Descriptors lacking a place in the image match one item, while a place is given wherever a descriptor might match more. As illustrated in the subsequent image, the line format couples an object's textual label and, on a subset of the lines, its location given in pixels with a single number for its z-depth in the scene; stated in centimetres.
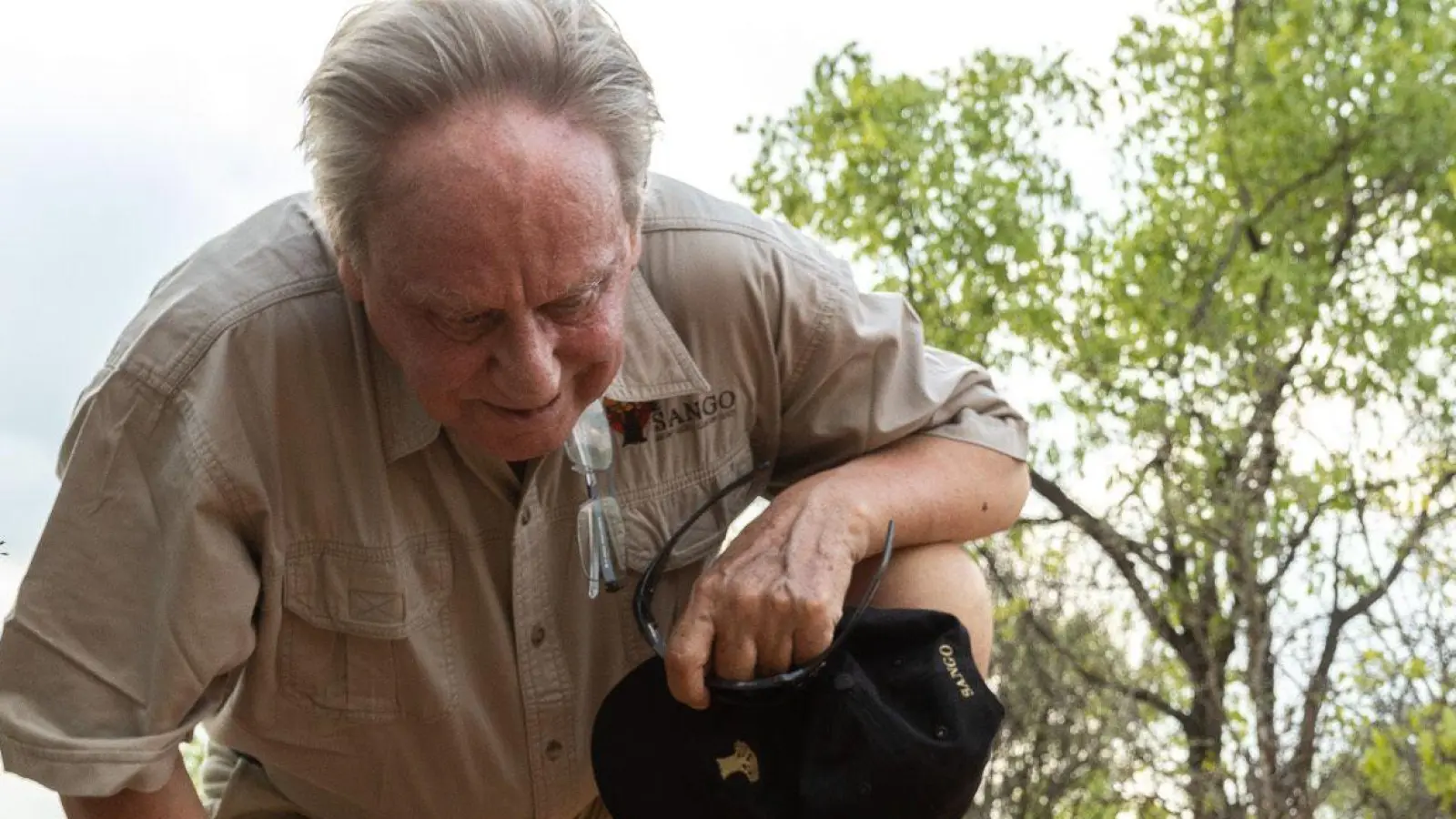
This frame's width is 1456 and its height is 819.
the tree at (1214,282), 416
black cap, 175
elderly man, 166
